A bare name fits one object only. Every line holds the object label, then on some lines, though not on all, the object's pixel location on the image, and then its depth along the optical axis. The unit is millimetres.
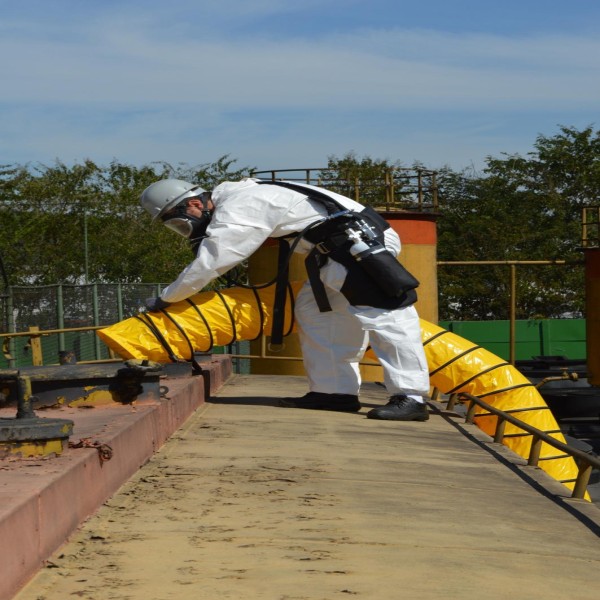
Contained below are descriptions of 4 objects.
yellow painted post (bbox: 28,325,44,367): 11809
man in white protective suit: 7117
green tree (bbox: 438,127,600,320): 41594
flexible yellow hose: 7586
